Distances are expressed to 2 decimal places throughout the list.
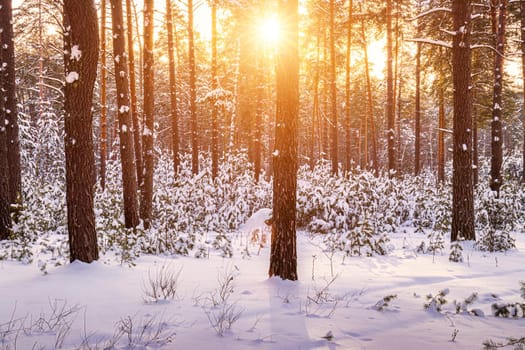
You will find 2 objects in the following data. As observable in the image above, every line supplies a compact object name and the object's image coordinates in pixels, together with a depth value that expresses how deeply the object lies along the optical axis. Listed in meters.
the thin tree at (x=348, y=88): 17.20
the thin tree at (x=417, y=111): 21.40
